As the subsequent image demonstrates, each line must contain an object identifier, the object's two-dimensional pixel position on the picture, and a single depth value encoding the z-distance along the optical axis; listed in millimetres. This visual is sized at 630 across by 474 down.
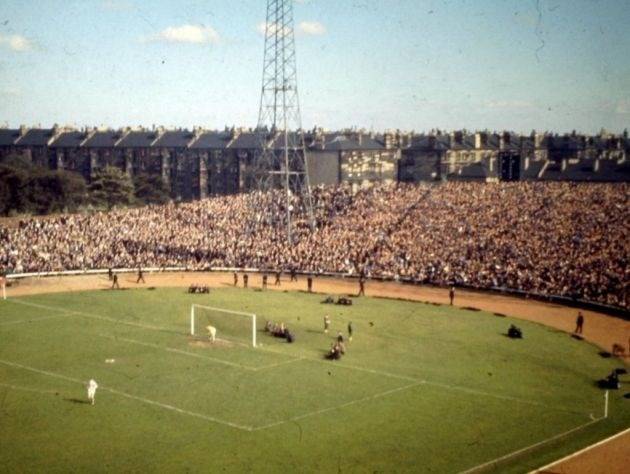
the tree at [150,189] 123344
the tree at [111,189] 110438
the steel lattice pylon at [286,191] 70938
